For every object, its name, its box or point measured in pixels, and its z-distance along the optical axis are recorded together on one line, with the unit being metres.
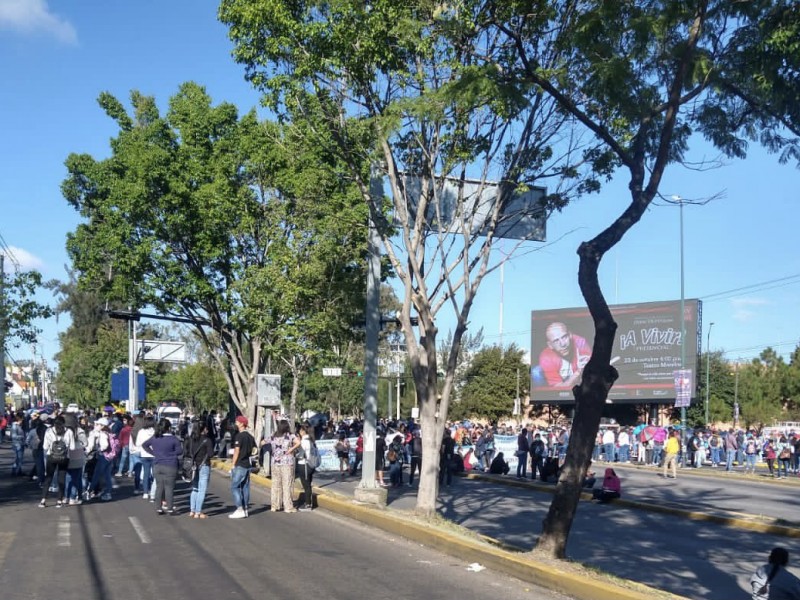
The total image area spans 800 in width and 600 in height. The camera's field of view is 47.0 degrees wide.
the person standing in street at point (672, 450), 31.81
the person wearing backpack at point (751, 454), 36.62
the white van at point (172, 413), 46.42
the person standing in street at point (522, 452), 29.72
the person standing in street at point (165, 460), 15.90
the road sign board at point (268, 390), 25.11
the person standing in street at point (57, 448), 16.47
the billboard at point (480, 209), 16.42
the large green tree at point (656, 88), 10.85
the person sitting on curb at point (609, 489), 22.89
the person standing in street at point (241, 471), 15.94
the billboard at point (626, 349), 58.91
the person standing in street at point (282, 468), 16.75
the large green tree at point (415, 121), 14.18
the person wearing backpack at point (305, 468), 17.73
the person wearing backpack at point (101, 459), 17.80
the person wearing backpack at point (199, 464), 15.84
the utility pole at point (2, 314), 29.28
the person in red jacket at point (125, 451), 23.59
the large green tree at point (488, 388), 75.94
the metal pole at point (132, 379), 45.16
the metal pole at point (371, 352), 18.09
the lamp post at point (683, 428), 39.56
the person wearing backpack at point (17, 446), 25.12
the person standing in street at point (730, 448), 37.88
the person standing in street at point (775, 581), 8.02
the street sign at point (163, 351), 48.66
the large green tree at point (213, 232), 27.14
